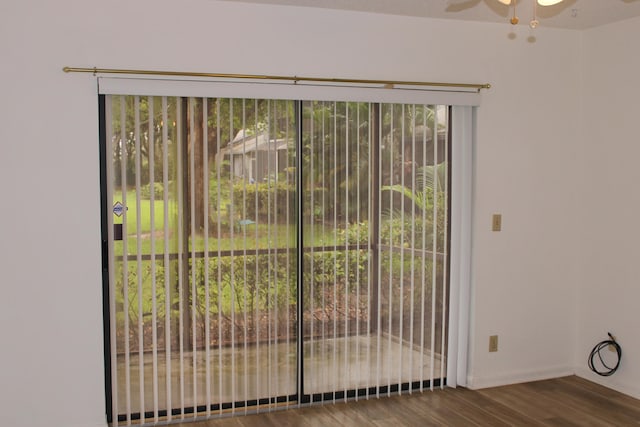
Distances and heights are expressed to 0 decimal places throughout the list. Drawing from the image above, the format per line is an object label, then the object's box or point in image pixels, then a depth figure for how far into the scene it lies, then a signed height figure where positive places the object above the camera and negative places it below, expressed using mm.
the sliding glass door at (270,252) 3529 -384
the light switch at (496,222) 4289 -232
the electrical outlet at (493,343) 4348 -1061
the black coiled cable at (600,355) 4262 -1160
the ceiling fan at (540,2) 2207 +647
